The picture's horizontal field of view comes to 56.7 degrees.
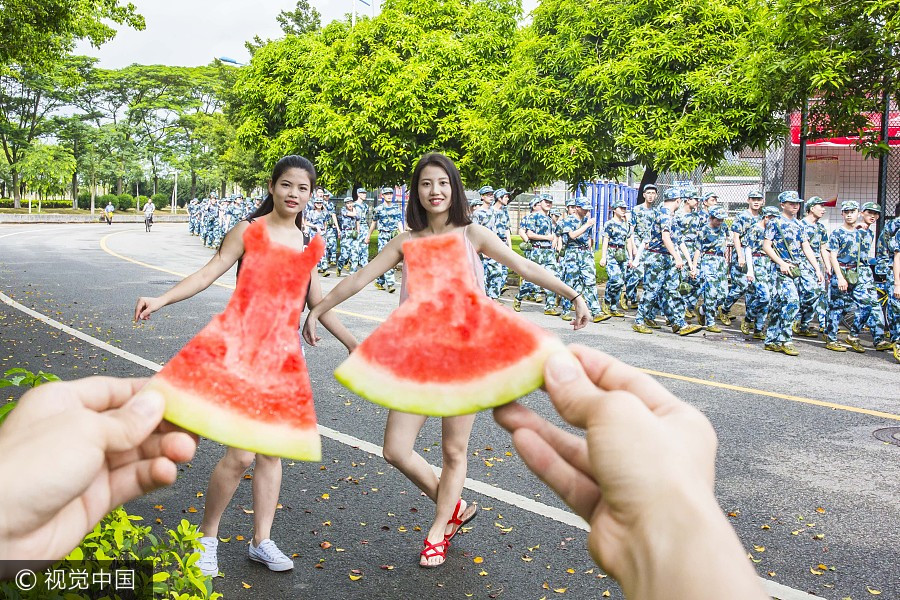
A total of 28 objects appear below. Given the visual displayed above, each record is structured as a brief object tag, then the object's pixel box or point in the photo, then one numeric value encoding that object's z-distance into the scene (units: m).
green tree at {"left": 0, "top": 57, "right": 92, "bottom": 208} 55.09
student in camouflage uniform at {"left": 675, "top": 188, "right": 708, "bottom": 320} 12.80
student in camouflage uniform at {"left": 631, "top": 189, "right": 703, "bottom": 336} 12.14
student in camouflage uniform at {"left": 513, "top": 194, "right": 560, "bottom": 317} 15.42
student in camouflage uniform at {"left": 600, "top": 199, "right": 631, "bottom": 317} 14.12
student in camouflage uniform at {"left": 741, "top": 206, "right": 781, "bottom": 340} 11.54
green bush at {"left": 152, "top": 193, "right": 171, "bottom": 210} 77.94
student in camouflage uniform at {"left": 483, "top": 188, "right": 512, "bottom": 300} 15.36
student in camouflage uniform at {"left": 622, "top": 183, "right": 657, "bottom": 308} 13.42
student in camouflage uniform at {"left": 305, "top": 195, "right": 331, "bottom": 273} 20.41
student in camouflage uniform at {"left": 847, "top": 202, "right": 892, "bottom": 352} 11.29
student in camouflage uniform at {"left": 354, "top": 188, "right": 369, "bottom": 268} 19.42
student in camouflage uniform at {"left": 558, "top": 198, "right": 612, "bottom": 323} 13.97
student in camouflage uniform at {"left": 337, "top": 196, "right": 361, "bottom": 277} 19.52
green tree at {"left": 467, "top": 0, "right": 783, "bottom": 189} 15.20
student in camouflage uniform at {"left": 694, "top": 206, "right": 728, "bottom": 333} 12.56
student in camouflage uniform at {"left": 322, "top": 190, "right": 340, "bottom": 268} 21.73
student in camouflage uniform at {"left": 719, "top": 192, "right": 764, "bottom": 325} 12.48
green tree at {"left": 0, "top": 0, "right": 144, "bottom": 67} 13.03
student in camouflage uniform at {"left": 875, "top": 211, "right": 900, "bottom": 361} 10.87
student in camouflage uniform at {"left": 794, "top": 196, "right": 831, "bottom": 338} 11.38
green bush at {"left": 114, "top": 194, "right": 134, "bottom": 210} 68.99
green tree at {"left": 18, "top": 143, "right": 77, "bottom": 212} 54.09
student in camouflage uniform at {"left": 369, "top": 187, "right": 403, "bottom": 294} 18.19
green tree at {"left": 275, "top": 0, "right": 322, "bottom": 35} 47.59
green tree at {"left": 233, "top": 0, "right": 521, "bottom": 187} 21.88
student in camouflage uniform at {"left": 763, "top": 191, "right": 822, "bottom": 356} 11.03
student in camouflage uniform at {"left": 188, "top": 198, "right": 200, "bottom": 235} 38.59
